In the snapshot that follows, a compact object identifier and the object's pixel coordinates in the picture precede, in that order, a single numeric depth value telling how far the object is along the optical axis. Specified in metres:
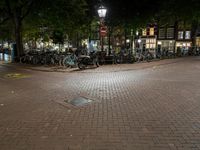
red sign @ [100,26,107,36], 11.34
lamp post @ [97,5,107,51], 10.35
